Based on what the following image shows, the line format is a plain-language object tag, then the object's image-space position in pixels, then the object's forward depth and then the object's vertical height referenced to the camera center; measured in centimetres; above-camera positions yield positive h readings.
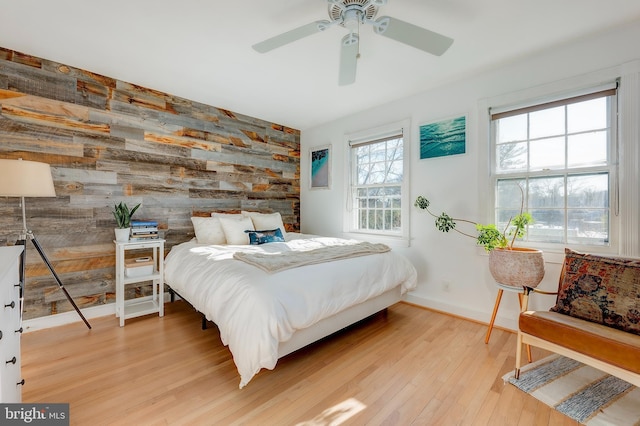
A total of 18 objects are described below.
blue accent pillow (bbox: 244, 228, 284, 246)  316 -30
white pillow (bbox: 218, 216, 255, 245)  318 -22
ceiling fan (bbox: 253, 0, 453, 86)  162 +111
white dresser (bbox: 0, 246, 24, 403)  100 -49
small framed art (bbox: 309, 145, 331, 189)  423 +69
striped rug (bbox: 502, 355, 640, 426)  149 -110
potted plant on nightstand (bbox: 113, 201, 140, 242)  266 -12
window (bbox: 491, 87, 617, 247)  220 +40
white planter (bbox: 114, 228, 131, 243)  265 -23
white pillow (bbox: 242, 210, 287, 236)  359 -13
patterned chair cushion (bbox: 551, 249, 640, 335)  158 -49
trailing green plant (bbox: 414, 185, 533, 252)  212 -19
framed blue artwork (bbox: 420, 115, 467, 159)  286 +79
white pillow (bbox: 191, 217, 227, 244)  318 -23
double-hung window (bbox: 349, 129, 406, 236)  346 +35
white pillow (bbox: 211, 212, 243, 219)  344 -5
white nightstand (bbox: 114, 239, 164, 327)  259 -67
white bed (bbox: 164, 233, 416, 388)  159 -59
